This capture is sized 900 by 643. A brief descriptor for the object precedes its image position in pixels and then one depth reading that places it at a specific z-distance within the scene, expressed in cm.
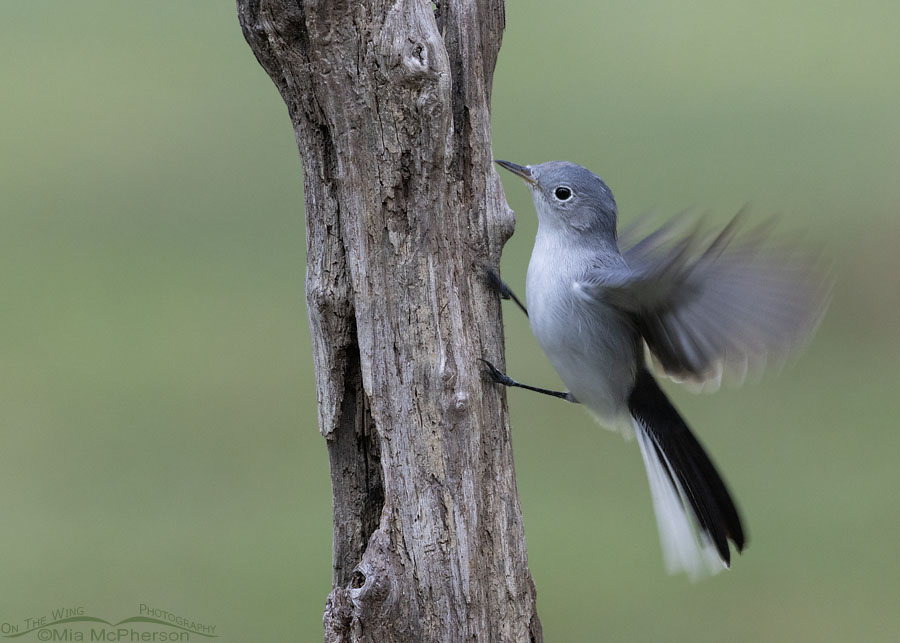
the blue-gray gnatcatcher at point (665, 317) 365
